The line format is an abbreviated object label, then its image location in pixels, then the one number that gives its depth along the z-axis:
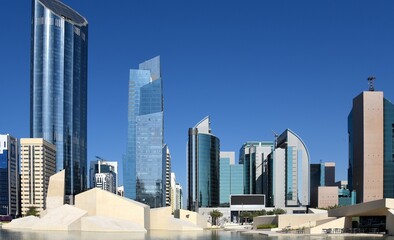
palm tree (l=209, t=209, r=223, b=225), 132.82
